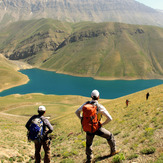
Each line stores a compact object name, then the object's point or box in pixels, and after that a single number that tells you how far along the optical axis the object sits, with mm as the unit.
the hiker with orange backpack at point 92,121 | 7055
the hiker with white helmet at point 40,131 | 8219
